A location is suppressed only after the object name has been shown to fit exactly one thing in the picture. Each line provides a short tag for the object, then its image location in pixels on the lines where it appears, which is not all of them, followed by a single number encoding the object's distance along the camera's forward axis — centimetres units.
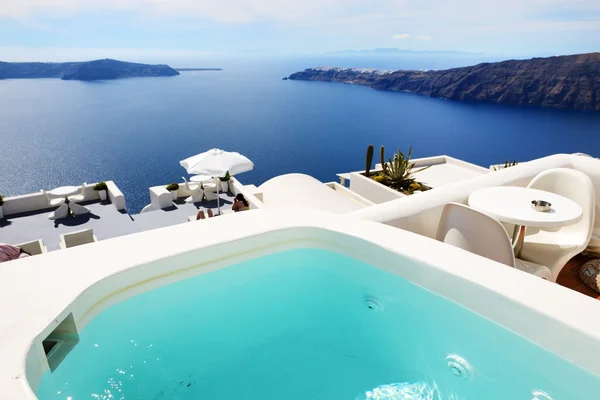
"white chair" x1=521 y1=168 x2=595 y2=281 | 292
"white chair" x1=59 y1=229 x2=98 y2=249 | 761
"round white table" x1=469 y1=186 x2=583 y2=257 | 264
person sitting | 807
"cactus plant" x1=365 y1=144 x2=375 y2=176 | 962
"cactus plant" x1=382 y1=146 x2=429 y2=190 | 881
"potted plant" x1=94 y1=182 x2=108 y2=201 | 1142
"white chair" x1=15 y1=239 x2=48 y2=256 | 688
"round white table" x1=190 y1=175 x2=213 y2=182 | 1135
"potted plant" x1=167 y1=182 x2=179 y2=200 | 1150
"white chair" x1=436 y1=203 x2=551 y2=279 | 251
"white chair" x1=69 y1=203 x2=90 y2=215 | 1030
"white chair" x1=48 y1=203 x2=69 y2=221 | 1011
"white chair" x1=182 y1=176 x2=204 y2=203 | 1143
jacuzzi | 182
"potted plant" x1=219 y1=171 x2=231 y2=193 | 1165
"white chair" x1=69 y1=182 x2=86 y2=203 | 1119
